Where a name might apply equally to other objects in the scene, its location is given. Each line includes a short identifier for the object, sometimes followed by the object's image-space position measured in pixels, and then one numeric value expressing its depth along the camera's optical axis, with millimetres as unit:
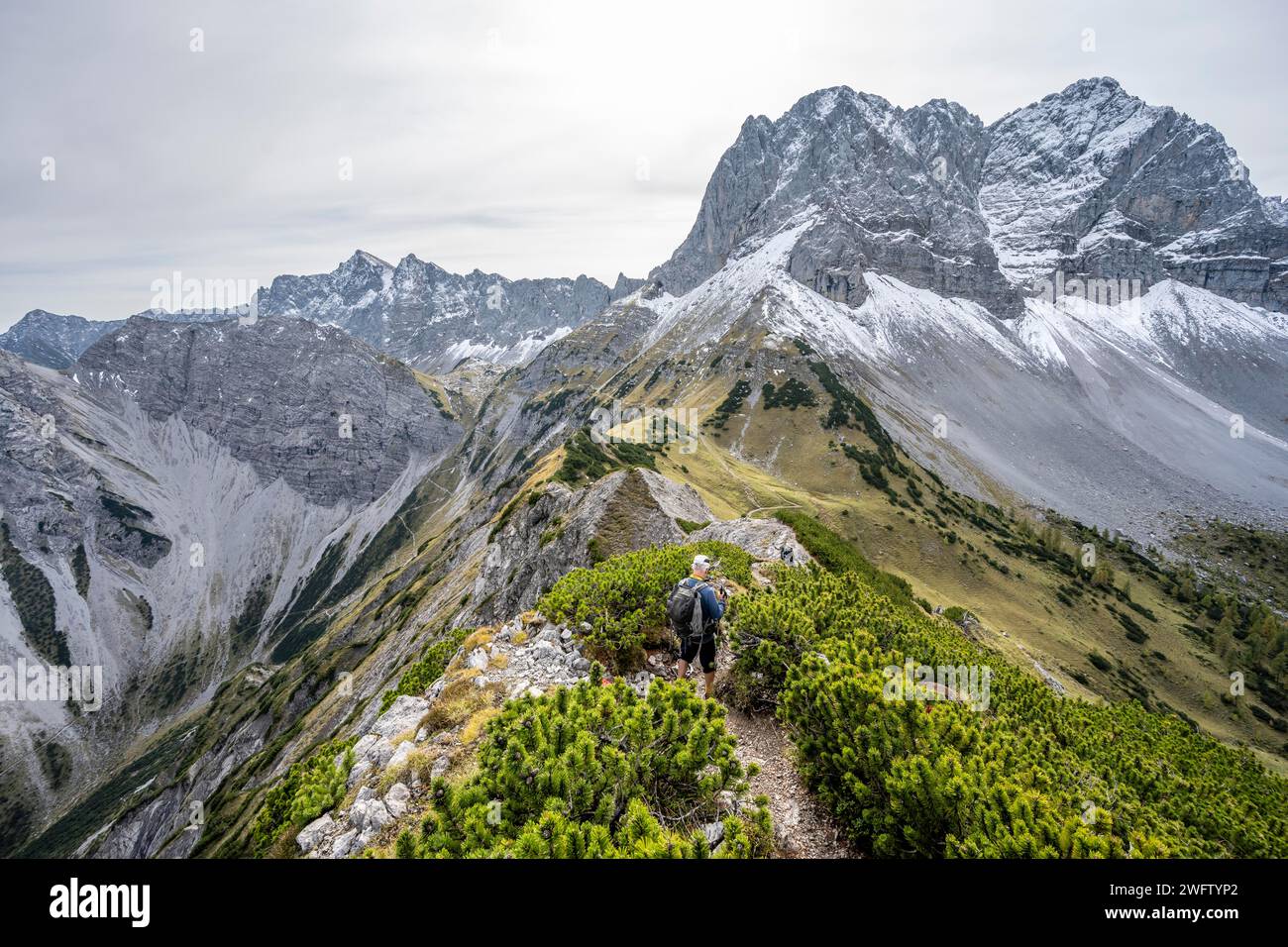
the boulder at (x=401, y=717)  12578
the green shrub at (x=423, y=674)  17094
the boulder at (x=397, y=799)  9133
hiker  12238
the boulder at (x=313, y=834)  9500
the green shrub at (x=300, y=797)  10008
